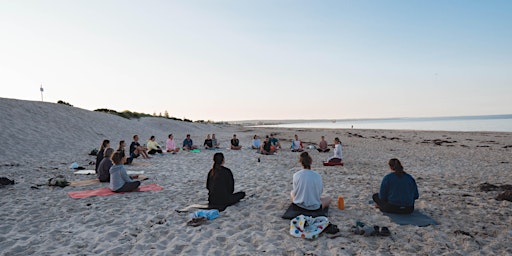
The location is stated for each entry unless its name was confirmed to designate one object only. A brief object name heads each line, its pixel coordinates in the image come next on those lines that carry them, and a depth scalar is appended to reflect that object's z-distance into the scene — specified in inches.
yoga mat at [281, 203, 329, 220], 244.8
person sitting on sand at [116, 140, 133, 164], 485.6
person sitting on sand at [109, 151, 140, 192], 331.3
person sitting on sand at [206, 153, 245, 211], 272.8
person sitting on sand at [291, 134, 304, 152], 765.3
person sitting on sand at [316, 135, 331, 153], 737.6
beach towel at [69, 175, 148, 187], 376.5
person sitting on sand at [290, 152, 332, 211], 247.3
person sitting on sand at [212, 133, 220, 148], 825.5
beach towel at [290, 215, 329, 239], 207.3
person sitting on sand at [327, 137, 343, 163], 541.3
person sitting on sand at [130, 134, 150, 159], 600.4
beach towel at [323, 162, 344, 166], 534.6
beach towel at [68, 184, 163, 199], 321.6
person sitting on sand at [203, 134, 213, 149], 813.3
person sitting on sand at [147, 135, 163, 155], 690.8
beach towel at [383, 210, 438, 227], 231.9
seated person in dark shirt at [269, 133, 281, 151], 763.5
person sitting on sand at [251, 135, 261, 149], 800.9
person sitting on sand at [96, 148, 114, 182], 389.8
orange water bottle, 270.5
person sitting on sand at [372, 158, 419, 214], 248.2
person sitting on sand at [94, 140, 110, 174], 440.7
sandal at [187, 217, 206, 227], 233.1
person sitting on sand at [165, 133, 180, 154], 725.9
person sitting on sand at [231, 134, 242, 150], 798.2
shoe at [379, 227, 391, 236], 209.3
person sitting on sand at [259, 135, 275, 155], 693.9
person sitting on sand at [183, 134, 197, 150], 776.4
